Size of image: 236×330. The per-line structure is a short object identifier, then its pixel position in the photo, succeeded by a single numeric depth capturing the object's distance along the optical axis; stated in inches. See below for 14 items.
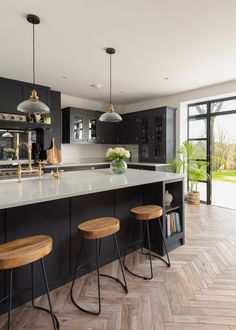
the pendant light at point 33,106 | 82.6
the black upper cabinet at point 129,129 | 231.0
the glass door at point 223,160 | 185.3
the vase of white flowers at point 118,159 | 111.0
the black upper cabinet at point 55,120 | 183.9
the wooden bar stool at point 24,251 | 50.6
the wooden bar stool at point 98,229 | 69.0
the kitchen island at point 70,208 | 67.7
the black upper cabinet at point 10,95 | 156.0
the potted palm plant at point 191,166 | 192.7
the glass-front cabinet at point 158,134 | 203.8
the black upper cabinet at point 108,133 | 233.0
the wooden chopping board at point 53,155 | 101.0
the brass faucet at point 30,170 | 93.2
